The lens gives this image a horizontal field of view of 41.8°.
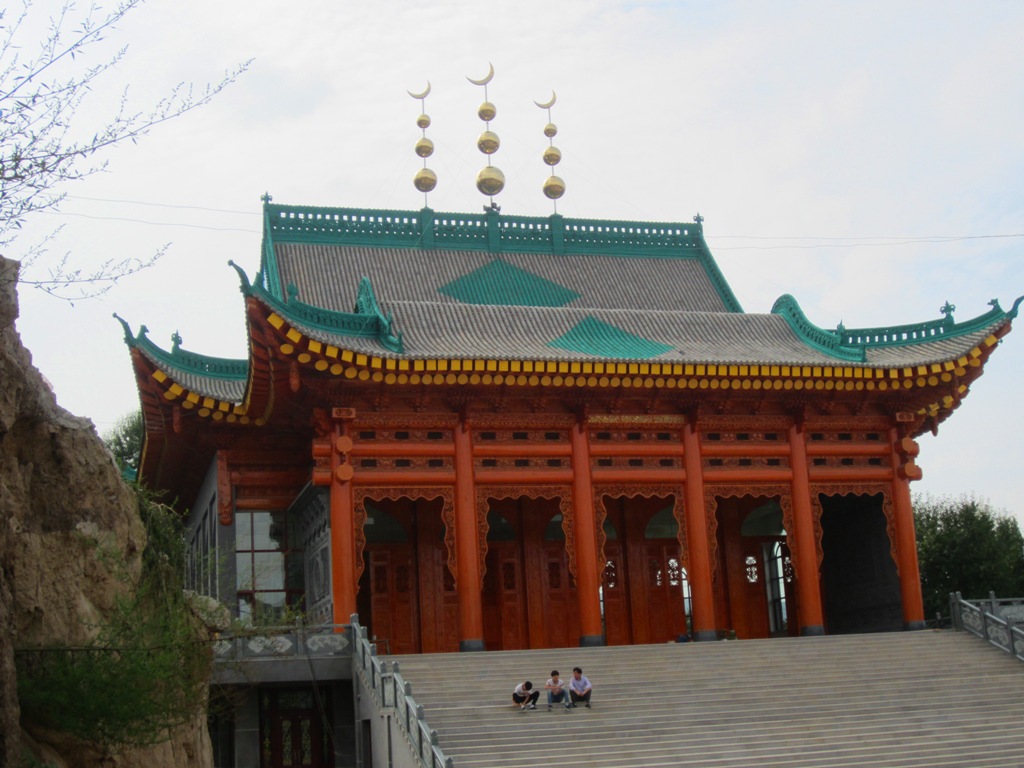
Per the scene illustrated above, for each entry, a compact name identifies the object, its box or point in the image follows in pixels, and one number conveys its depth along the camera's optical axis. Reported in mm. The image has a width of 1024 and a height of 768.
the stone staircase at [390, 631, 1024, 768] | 16531
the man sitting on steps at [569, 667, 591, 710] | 17922
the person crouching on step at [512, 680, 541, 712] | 17703
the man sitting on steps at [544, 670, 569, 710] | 17859
